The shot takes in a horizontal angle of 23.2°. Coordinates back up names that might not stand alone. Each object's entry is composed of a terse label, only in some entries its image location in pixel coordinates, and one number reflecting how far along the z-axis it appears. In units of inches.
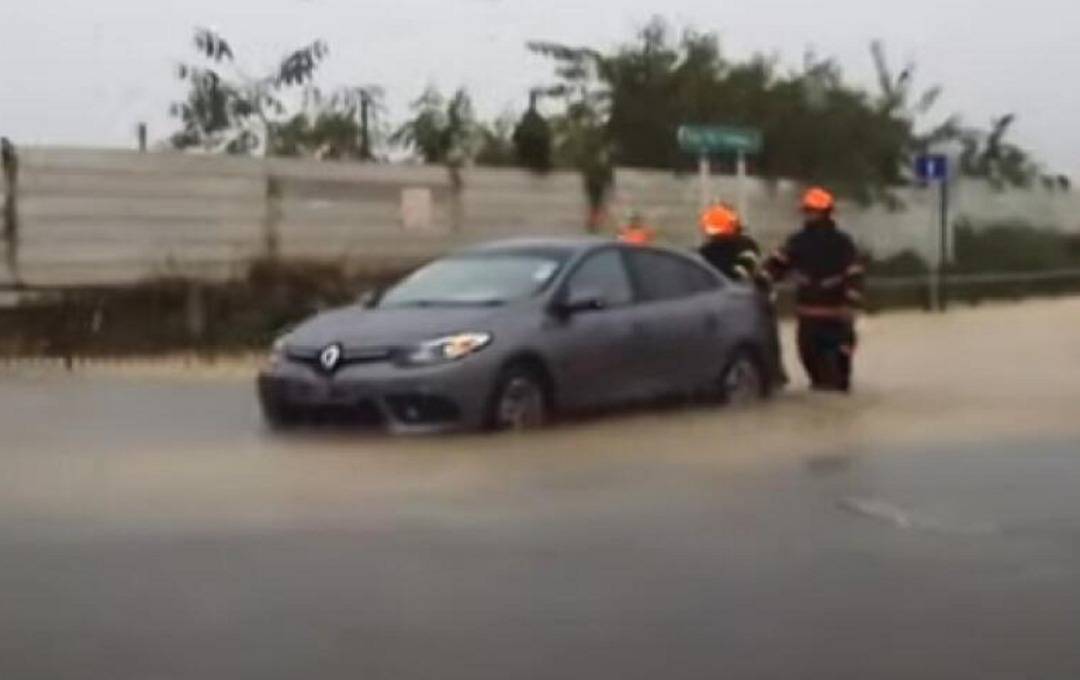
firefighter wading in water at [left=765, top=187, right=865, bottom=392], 762.8
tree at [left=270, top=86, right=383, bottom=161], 1557.6
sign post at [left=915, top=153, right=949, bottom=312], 1577.3
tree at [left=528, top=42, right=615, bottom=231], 1717.5
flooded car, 611.2
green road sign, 1291.8
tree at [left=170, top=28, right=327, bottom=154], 1508.4
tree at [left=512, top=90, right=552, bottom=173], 1583.4
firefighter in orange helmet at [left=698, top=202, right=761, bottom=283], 815.1
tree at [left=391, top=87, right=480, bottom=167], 1646.2
